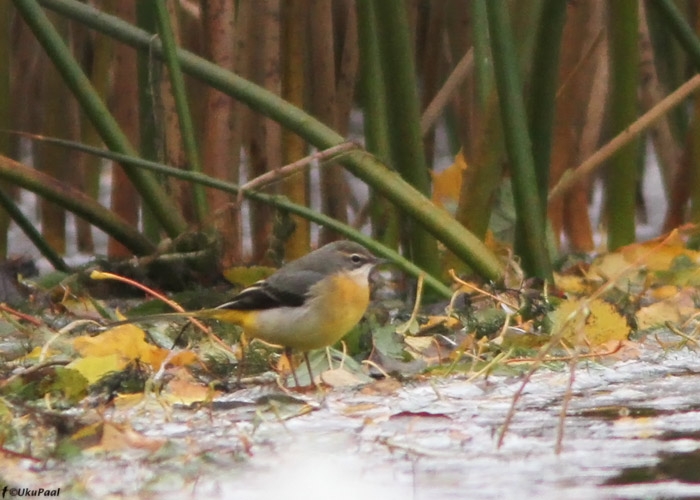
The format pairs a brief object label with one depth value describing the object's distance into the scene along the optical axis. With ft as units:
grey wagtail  21.18
